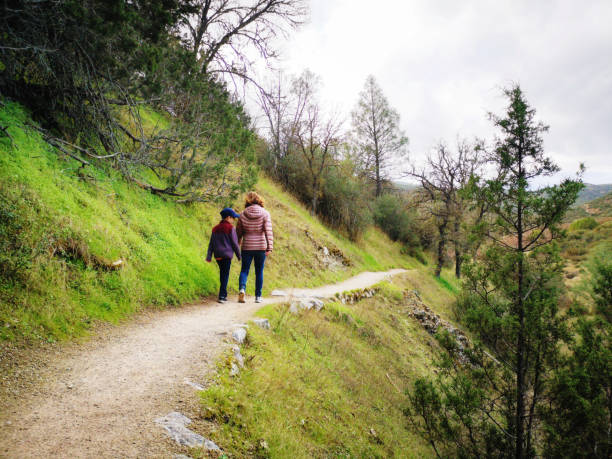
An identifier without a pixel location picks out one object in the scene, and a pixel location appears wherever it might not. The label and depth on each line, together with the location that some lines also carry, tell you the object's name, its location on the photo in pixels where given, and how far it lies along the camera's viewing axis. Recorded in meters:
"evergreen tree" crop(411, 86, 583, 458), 5.12
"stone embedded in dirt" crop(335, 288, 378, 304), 9.70
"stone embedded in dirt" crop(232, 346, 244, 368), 3.65
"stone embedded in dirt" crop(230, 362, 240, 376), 3.34
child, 6.27
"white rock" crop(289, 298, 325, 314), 6.50
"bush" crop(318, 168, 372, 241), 19.94
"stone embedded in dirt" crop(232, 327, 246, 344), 4.15
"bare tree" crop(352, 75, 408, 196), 30.12
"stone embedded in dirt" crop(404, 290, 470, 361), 11.92
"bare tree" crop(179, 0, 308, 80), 11.97
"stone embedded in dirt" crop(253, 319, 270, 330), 5.03
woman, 6.37
